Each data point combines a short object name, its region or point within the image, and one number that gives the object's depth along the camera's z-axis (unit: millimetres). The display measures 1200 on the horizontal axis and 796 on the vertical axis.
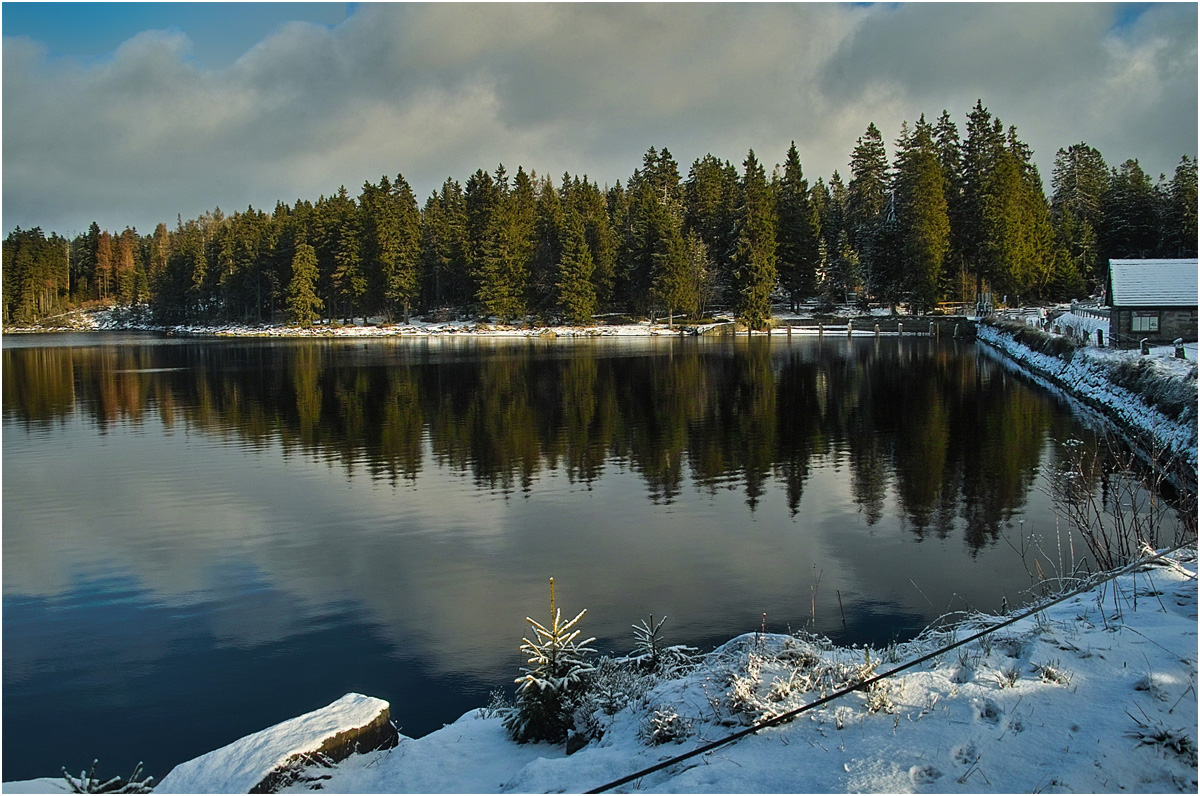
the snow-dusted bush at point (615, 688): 7266
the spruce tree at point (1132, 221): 86250
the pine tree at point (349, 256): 97125
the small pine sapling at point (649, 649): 8875
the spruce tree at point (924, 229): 74375
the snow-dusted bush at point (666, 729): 6199
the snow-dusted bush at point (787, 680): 6094
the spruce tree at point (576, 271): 86500
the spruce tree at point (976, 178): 74862
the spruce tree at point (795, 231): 86812
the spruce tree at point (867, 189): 90625
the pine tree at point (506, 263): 90562
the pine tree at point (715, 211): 91769
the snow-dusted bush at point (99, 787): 5862
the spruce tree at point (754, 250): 78875
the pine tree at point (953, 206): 78688
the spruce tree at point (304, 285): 96875
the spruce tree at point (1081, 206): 85812
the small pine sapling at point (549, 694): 7047
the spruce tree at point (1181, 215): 79562
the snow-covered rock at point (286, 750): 6387
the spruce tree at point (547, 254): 92438
